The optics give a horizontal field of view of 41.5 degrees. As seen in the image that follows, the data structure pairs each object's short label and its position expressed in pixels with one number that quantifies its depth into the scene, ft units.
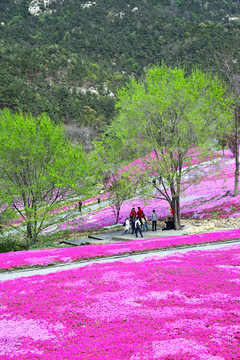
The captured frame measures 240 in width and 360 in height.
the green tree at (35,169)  83.97
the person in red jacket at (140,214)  87.35
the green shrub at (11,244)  79.87
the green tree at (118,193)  115.65
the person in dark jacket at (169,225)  92.80
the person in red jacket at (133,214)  93.51
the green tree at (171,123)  90.38
